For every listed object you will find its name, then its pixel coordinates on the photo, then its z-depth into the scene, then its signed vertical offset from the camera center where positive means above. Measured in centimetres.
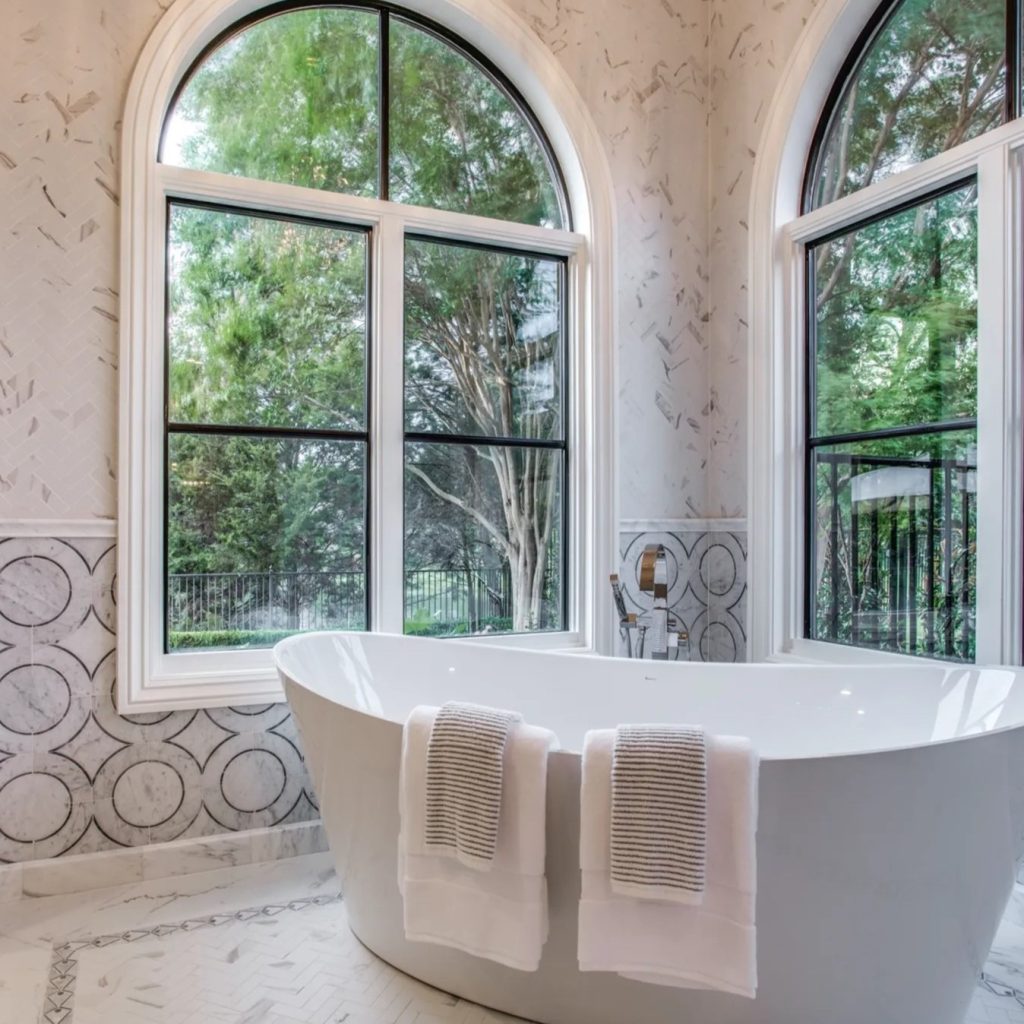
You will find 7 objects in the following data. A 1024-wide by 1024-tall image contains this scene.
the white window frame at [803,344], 201 +53
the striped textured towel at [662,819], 120 -45
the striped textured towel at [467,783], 134 -44
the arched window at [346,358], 232 +52
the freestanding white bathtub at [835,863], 127 -58
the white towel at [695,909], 121 -59
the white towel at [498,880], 133 -61
